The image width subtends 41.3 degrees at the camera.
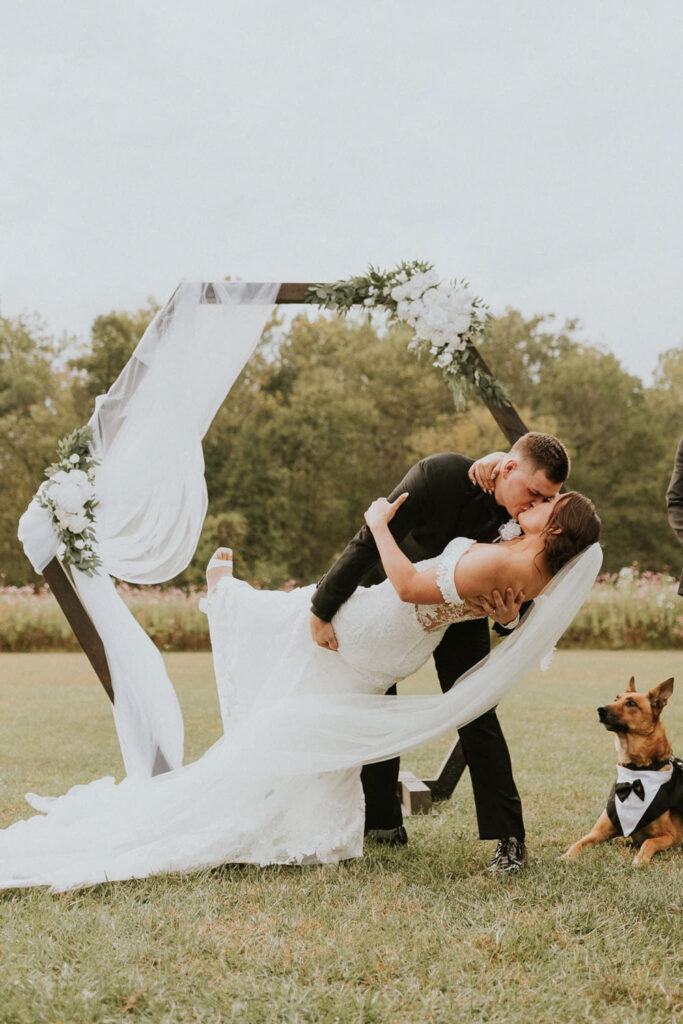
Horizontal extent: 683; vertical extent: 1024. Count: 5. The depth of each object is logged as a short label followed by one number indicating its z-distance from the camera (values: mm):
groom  3580
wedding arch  4414
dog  3920
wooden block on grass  4699
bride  3387
